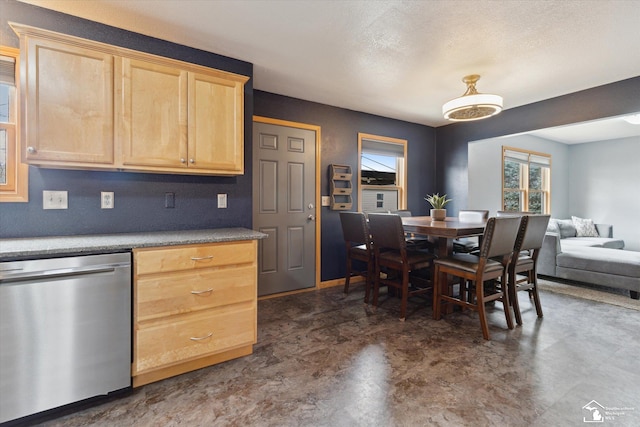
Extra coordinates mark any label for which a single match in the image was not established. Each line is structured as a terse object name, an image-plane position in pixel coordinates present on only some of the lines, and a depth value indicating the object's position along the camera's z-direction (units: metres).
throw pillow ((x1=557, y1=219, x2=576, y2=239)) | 5.45
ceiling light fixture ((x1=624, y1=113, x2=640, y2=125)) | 3.71
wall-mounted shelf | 3.90
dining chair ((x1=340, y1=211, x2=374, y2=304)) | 3.28
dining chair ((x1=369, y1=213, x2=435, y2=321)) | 2.83
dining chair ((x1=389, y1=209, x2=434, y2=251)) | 3.35
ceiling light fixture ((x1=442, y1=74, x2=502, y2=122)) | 2.70
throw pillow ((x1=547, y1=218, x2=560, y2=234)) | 4.73
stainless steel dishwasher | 1.45
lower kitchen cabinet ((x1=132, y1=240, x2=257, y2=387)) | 1.77
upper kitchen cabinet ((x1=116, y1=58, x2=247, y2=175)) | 2.00
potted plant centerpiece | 3.38
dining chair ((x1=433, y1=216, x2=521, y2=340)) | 2.40
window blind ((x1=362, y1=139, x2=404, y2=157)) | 4.28
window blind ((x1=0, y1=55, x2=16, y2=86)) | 1.87
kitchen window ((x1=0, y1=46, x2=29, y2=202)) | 1.88
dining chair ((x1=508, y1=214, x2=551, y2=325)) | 2.68
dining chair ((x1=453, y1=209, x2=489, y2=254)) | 3.43
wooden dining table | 2.55
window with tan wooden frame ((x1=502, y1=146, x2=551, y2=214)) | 5.51
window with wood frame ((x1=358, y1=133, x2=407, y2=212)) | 4.26
